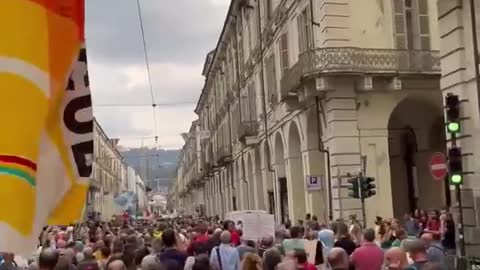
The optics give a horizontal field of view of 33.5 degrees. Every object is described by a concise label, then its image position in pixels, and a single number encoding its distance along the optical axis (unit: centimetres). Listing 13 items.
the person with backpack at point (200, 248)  1416
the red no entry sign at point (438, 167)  1709
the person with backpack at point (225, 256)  1219
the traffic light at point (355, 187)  2252
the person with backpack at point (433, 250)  1048
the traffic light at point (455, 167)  1606
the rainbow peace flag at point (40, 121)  452
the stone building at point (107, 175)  7566
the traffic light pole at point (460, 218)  1633
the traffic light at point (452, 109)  1655
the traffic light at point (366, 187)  2239
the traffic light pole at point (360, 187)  2232
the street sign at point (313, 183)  2636
